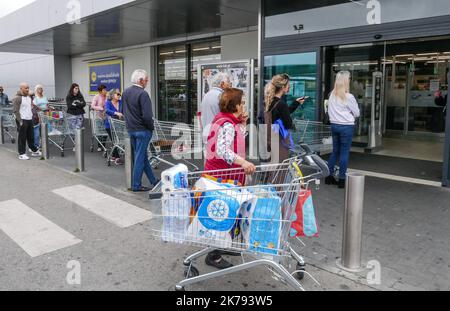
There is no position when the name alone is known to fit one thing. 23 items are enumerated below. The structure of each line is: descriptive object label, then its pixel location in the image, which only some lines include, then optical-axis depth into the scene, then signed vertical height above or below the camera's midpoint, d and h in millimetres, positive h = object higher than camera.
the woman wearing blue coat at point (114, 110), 8922 -3
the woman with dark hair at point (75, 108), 10047 +43
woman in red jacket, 3412 -306
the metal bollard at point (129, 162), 6520 -871
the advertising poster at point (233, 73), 9273 +930
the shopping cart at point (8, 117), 12710 -257
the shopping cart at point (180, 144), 7121 -618
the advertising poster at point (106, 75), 18078 +1699
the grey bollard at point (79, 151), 7785 -840
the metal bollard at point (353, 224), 3688 -1059
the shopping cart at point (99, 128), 9656 -448
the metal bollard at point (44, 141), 9312 -773
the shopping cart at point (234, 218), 2975 -823
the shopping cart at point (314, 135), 7332 -458
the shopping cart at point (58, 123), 9945 -344
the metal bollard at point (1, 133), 12375 -768
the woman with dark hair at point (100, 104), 10039 +149
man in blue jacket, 6152 -142
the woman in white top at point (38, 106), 10711 +94
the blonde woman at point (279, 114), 5379 -41
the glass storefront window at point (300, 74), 8180 +792
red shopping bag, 3189 -884
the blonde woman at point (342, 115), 6336 -59
